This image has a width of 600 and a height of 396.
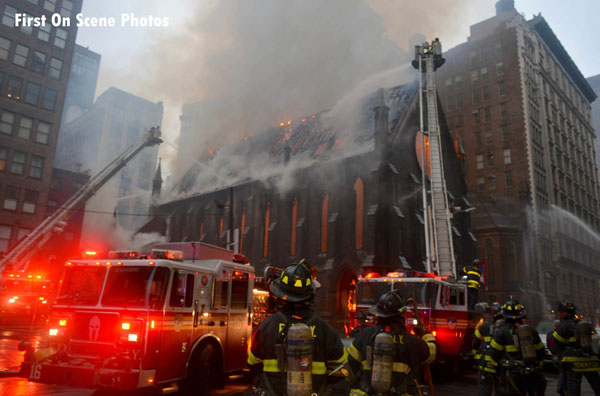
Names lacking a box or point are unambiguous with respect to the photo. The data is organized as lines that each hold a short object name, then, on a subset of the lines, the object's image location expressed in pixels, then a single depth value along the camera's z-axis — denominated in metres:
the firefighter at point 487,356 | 6.70
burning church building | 28.25
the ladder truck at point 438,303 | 11.65
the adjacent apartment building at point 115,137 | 72.29
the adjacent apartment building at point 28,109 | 34.91
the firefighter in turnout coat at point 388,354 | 3.84
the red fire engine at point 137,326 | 6.91
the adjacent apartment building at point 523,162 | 42.94
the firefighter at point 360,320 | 11.28
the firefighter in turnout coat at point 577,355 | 7.15
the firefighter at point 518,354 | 6.26
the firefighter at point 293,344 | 3.53
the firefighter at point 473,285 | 12.55
